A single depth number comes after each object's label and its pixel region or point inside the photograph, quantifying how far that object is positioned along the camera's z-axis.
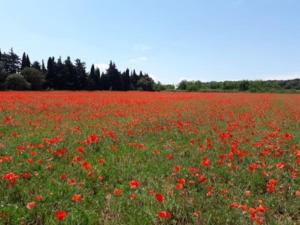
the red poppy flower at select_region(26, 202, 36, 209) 3.09
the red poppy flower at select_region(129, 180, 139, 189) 3.56
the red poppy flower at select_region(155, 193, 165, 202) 3.12
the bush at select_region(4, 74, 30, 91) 33.78
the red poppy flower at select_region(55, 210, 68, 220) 2.76
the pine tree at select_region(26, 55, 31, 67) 45.87
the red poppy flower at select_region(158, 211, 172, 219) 2.83
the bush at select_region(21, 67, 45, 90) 37.57
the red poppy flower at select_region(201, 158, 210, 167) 4.35
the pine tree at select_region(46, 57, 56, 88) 43.03
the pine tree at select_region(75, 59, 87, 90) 46.37
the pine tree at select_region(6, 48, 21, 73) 44.64
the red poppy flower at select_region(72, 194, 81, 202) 3.16
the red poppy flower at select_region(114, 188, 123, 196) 3.47
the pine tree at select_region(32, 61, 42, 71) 44.18
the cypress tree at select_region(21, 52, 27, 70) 45.67
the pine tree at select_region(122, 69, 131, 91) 54.38
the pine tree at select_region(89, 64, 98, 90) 48.17
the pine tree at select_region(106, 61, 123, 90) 52.21
